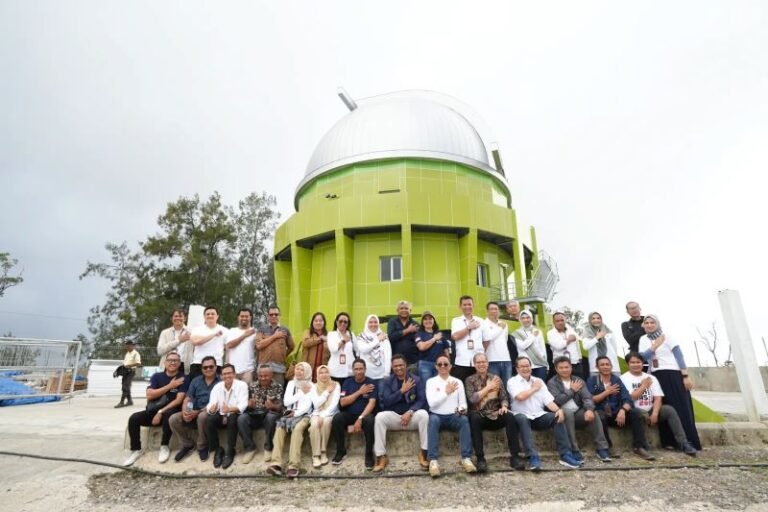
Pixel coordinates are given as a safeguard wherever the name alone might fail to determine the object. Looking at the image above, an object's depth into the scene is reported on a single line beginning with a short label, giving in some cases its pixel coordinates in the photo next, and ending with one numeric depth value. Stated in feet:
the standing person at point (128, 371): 38.45
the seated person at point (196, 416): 18.88
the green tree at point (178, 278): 92.73
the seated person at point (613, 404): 18.85
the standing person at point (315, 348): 21.47
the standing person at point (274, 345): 21.07
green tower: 48.49
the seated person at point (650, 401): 19.18
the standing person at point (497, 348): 20.65
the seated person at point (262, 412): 18.71
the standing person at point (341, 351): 20.66
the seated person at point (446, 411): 17.17
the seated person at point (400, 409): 17.53
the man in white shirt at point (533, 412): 17.38
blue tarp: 39.73
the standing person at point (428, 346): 19.78
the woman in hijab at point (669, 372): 19.58
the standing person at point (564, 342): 21.40
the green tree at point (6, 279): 110.42
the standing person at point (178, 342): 21.26
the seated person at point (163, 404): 19.39
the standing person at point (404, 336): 20.89
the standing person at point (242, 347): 21.08
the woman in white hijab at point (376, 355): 20.20
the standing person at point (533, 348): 21.04
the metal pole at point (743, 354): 24.23
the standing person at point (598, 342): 21.49
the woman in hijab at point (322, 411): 17.85
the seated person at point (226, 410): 18.52
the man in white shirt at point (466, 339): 20.34
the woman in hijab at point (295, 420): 17.31
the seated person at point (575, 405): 18.20
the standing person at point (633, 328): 21.70
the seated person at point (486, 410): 17.22
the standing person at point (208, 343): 21.03
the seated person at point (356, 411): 17.83
